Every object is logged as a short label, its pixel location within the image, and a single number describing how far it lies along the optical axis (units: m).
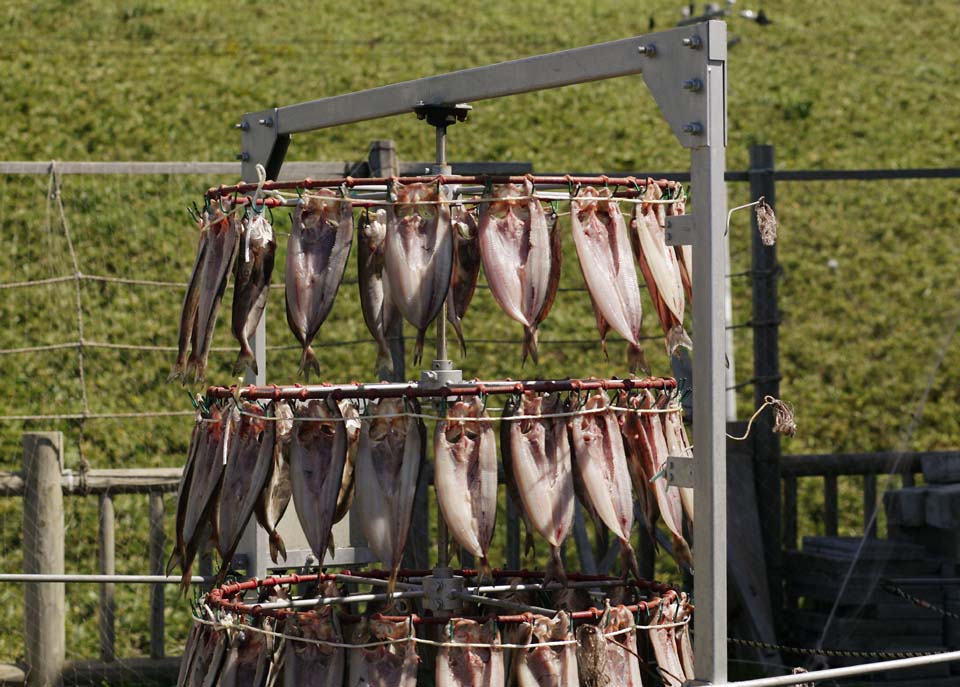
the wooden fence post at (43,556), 12.09
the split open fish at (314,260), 6.87
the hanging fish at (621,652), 6.95
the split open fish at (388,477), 6.62
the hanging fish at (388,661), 6.74
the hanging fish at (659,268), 7.00
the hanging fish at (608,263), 6.84
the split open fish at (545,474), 6.66
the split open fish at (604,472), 6.81
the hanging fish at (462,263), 7.03
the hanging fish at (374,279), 7.06
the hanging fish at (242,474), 6.82
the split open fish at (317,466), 6.69
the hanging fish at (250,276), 7.10
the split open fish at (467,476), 6.55
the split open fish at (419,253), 6.70
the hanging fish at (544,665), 6.72
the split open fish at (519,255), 6.72
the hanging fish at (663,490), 7.08
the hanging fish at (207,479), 6.99
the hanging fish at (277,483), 6.85
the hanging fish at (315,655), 6.87
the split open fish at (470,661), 6.64
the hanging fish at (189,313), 7.32
